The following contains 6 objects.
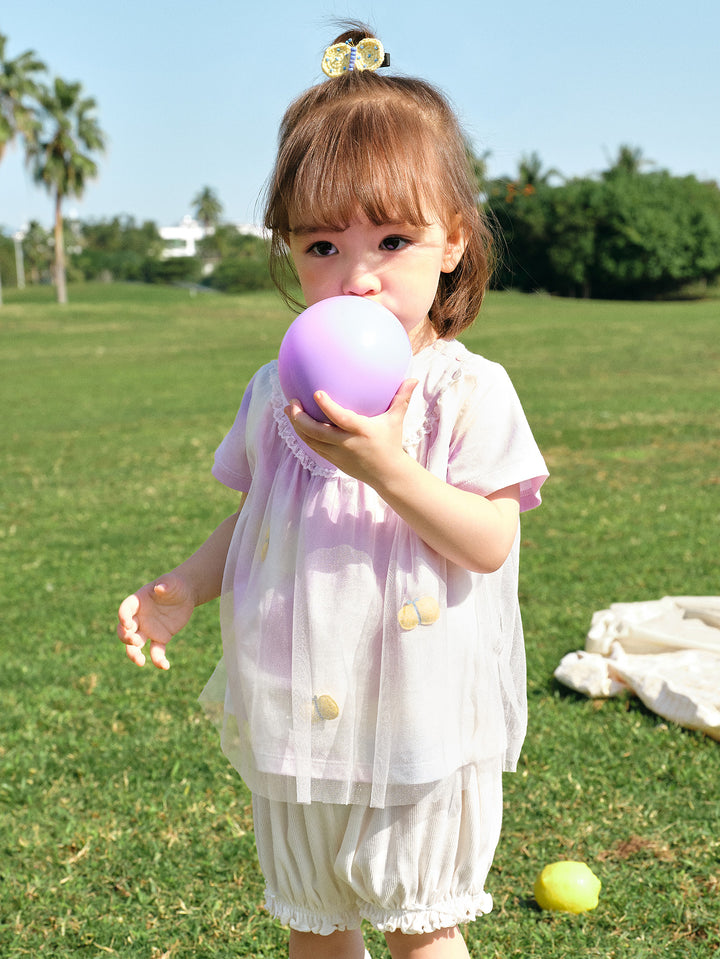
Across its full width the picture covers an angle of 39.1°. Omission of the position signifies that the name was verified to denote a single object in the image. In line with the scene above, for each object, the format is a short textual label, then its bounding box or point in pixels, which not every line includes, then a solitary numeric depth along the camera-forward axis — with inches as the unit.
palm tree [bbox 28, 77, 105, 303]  1728.6
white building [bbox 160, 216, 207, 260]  4778.5
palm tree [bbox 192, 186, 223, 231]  4419.3
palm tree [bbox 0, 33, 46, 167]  1631.4
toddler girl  68.6
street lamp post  3038.9
